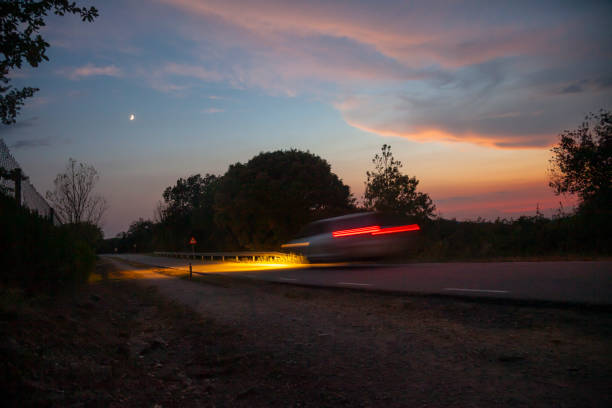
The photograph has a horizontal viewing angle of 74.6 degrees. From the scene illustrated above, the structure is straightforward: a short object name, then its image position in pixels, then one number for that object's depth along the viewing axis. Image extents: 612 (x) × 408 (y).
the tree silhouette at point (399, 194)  27.61
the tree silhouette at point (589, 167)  20.42
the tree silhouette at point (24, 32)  5.20
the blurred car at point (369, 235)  16.02
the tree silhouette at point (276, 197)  41.38
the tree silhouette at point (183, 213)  76.69
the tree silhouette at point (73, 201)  29.62
